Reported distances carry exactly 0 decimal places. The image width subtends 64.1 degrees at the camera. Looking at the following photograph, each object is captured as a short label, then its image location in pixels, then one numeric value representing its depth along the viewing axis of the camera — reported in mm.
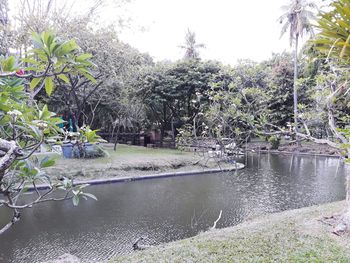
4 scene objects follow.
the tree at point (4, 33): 6738
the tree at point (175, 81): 13477
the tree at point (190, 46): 20078
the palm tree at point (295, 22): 13675
